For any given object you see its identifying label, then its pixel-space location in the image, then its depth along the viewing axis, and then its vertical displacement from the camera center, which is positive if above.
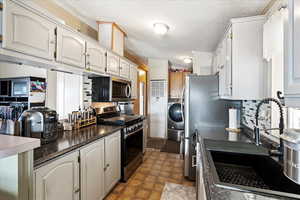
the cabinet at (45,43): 1.15 +0.56
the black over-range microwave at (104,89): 2.50 +0.18
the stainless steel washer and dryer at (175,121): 4.63 -0.63
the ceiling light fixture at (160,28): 2.34 +1.14
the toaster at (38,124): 1.35 -0.23
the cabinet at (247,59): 1.72 +0.49
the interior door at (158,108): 4.91 -0.25
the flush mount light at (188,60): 4.42 +1.20
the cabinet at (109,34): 2.51 +1.11
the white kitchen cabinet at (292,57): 0.74 +0.23
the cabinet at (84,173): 1.16 -0.71
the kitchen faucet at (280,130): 1.09 -0.21
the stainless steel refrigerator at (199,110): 2.48 -0.15
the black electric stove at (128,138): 2.34 -0.65
